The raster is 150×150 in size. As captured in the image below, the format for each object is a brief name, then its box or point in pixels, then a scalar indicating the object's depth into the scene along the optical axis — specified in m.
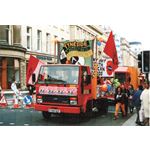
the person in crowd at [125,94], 7.75
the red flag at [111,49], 7.39
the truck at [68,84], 7.14
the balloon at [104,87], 7.69
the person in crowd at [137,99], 7.22
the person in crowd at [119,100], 7.58
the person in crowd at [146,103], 6.79
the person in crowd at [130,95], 7.47
